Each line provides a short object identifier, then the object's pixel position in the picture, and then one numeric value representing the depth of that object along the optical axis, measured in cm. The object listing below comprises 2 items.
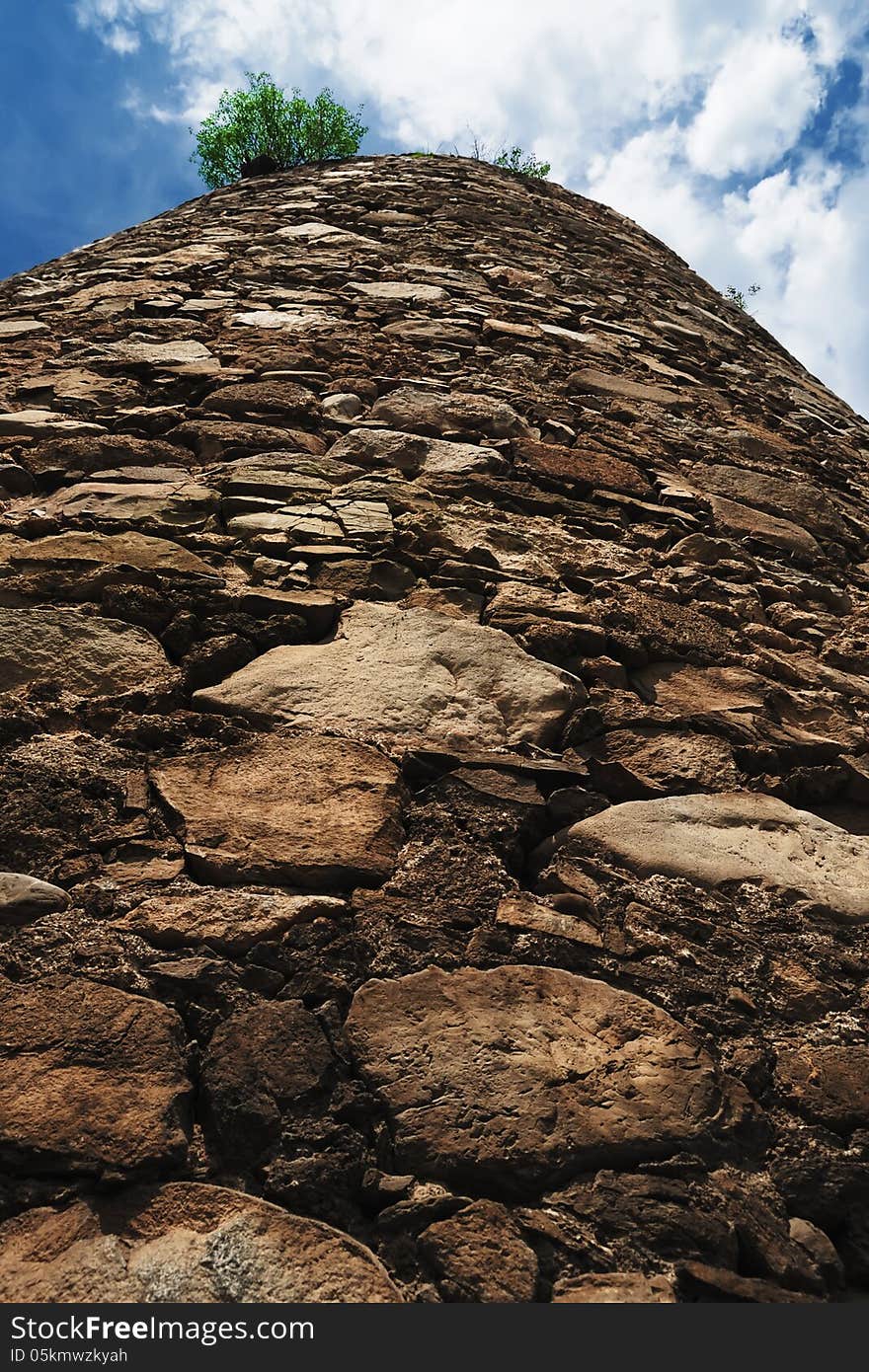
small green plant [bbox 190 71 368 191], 1098
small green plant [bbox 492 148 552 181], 1022
